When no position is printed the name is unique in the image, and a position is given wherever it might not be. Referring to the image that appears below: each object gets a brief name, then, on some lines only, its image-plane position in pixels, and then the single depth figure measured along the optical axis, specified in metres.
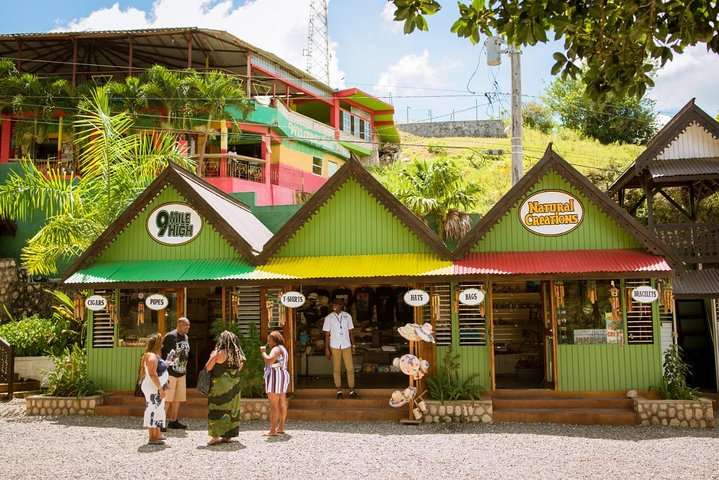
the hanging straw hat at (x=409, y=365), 12.73
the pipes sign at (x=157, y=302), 14.25
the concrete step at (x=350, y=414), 12.95
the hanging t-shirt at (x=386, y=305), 16.39
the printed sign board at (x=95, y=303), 14.41
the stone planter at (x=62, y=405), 13.91
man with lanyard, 13.45
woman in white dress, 10.25
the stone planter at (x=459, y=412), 12.60
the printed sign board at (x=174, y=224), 15.05
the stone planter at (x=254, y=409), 13.20
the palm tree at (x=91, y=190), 16.81
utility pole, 17.12
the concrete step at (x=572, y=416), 12.30
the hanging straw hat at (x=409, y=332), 12.77
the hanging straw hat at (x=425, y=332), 12.73
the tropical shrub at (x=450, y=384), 12.88
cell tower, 42.31
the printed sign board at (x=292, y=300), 13.62
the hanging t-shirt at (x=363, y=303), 16.48
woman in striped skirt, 10.99
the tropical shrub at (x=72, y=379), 14.23
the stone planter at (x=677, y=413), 12.13
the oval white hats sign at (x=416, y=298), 13.16
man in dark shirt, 11.76
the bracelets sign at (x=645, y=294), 12.73
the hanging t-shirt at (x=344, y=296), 16.45
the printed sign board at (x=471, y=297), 13.11
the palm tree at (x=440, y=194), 19.33
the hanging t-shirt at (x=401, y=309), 16.34
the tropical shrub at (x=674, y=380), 12.53
